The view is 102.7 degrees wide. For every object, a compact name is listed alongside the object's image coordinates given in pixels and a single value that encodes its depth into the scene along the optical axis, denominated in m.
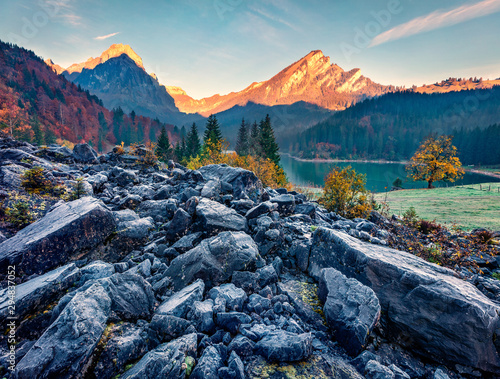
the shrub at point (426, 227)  13.12
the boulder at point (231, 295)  4.06
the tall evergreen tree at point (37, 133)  64.69
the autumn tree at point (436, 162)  45.00
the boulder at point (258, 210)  7.78
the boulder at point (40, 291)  3.43
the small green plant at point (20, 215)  6.11
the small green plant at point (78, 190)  8.31
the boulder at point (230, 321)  3.58
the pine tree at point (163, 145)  57.31
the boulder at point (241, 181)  10.48
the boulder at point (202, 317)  3.56
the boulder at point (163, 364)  2.64
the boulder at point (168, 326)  3.41
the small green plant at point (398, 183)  54.55
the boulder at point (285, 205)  9.60
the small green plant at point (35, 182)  7.62
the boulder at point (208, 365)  2.75
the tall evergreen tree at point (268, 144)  51.69
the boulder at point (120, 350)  2.83
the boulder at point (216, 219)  6.64
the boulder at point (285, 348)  3.19
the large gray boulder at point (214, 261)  4.90
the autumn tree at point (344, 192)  16.41
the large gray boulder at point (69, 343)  2.47
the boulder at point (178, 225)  6.68
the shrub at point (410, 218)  14.17
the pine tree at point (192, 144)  65.09
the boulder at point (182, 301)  3.78
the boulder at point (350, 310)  3.66
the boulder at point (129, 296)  3.66
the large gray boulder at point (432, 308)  3.83
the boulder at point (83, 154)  16.30
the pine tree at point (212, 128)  54.69
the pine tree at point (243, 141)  61.23
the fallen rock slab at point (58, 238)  4.47
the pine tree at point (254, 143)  52.70
